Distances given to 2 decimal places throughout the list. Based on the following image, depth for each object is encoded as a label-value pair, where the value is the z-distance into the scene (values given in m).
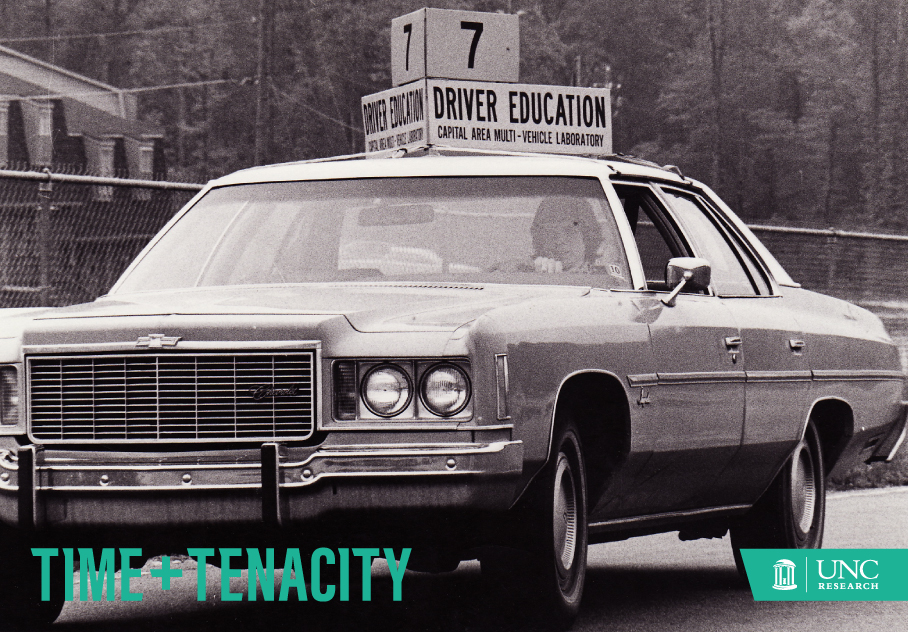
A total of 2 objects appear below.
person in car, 13.48
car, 10.63
